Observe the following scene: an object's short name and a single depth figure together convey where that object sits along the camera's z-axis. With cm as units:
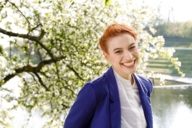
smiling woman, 243
